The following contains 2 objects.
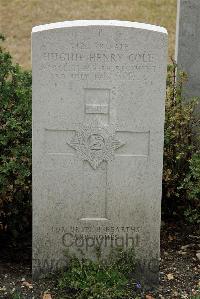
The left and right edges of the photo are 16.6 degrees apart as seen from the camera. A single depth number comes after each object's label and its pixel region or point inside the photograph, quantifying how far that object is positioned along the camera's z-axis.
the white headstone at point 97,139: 4.48
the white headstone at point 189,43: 5.86
